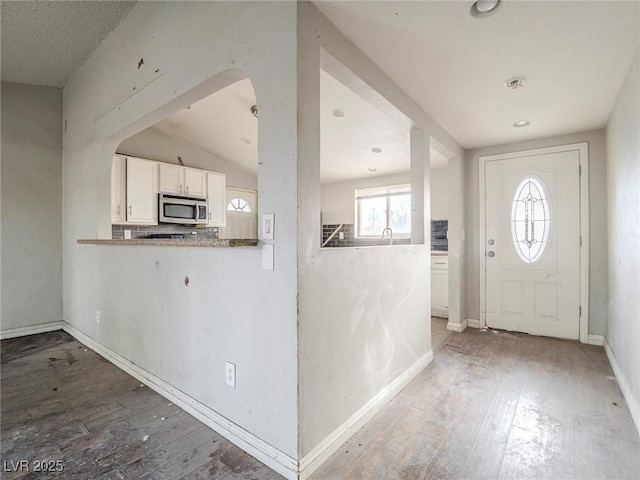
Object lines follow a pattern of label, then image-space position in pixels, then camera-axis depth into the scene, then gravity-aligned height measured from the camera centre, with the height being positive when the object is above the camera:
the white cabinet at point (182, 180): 4.16 +0.86
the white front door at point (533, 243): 3.36 -0.05
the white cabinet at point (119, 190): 3.66 +0.61
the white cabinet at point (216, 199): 4.72 +0.65
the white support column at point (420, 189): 2.71 +0.45
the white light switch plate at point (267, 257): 1.47 -0.08
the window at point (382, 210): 5.15 +0.52
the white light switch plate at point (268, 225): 1.47 +0.07
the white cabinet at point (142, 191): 3.79 +0.63
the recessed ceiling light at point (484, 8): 1.55 +1.19
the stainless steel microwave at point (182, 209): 4.07 +0.44
